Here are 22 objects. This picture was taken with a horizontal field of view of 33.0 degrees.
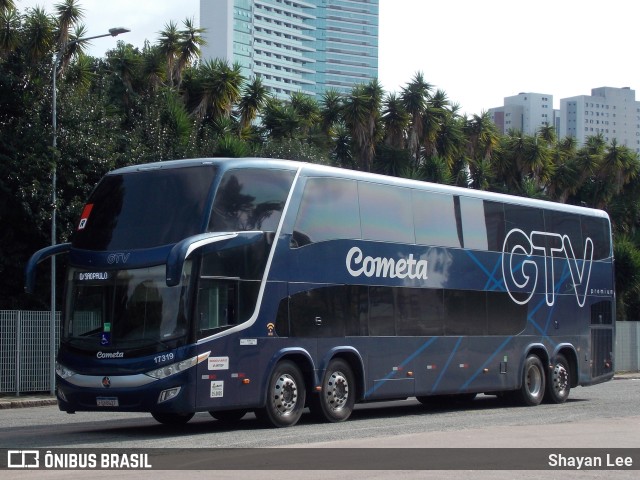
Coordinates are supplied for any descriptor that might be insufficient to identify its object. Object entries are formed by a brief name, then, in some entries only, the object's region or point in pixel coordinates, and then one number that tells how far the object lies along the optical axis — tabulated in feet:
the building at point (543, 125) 177.91
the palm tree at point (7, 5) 93.91
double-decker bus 50.55
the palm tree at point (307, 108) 148.15
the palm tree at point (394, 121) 144.36
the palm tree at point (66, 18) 106.32
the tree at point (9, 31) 94.43
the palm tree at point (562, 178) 170.30
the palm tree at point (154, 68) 128.88
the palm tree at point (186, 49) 128.98
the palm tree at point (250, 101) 134.51
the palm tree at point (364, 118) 140.67
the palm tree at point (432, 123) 147.13
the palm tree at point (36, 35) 95.66
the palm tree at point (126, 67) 130.72
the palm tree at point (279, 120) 135.85
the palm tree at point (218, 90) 126.00
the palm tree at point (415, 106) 146.61
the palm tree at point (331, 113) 146.61
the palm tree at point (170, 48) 127.95
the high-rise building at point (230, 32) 631.56
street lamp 86.58
